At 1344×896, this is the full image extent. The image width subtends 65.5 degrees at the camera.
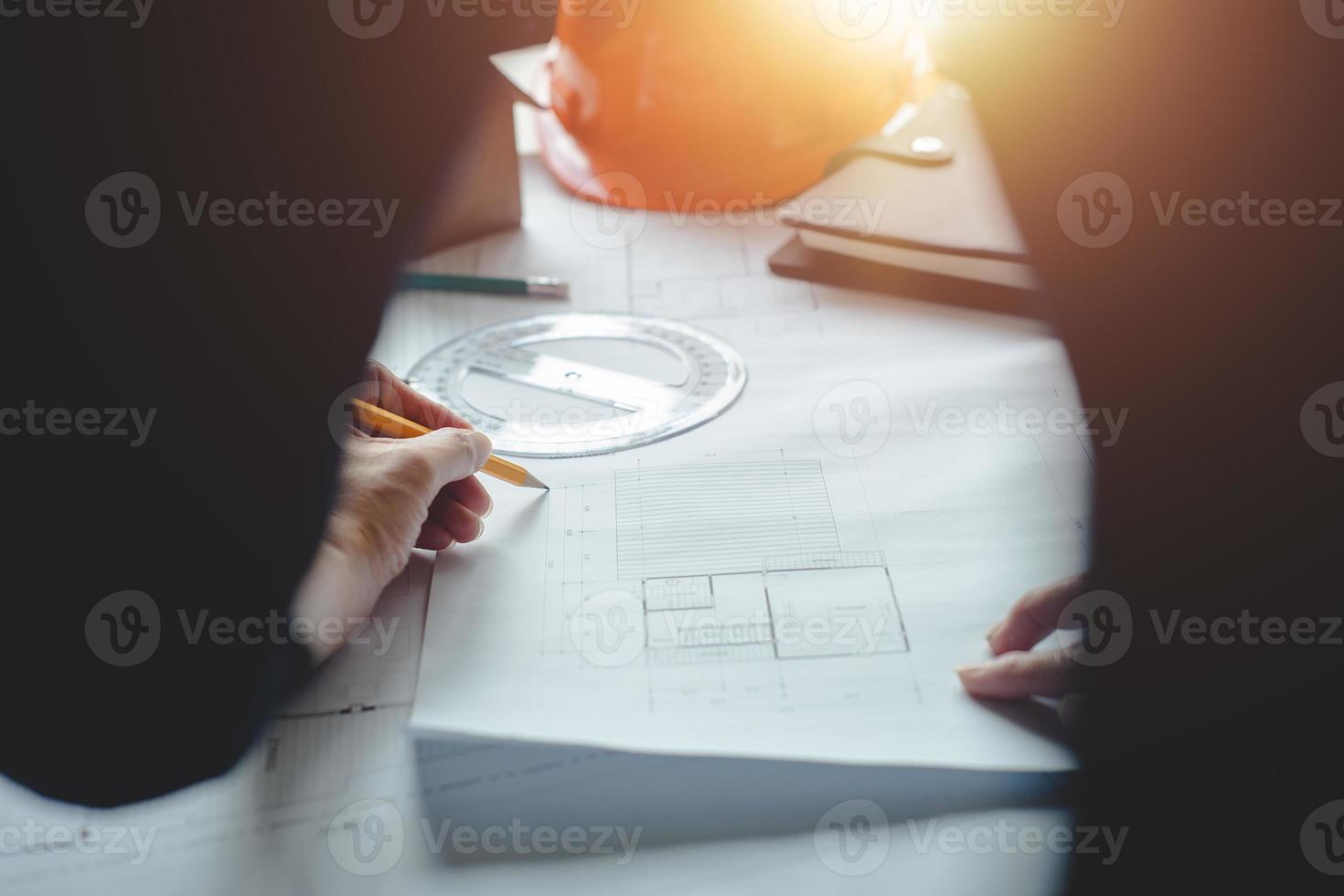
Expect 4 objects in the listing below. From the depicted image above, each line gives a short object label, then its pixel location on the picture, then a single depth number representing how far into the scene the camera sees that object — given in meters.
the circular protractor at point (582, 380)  0.75
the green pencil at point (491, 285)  0.94
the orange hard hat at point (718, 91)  0.98
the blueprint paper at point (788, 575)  0.50
